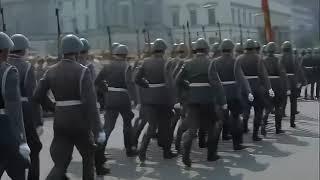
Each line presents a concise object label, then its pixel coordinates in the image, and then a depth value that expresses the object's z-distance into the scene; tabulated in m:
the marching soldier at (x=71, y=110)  6.02
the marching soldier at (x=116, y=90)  9.27
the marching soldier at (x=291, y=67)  12.58
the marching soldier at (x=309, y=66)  20.05
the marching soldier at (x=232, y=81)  10.07
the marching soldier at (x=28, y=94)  7.10
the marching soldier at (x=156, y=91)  9.17
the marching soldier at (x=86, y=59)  9.02
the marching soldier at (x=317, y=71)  20.12
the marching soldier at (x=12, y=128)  5.20
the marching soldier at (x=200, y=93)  8.75
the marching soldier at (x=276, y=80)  11.73
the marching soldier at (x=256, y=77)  10.95
